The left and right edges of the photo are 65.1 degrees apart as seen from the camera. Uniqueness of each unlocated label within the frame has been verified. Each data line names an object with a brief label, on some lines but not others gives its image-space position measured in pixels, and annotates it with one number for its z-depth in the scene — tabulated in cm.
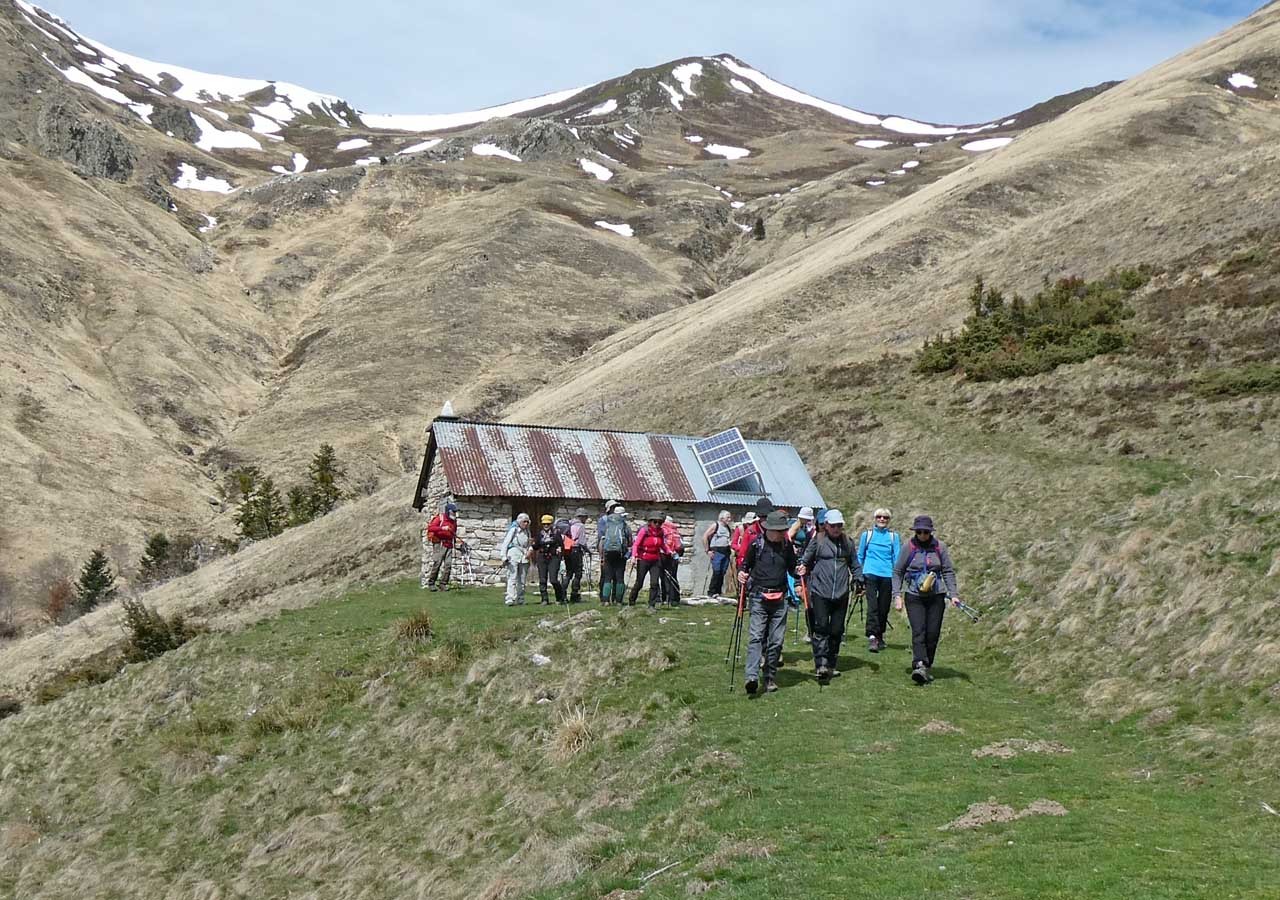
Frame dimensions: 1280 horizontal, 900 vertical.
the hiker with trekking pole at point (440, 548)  2727
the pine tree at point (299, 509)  5881
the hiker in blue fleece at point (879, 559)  1661
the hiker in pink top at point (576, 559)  2384
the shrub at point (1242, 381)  2538
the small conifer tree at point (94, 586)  5131
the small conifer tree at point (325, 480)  6197
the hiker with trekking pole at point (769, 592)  1472
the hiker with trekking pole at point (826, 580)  1498
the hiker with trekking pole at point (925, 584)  1460
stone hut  2881
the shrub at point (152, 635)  2605
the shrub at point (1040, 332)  3409
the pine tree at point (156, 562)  5541
